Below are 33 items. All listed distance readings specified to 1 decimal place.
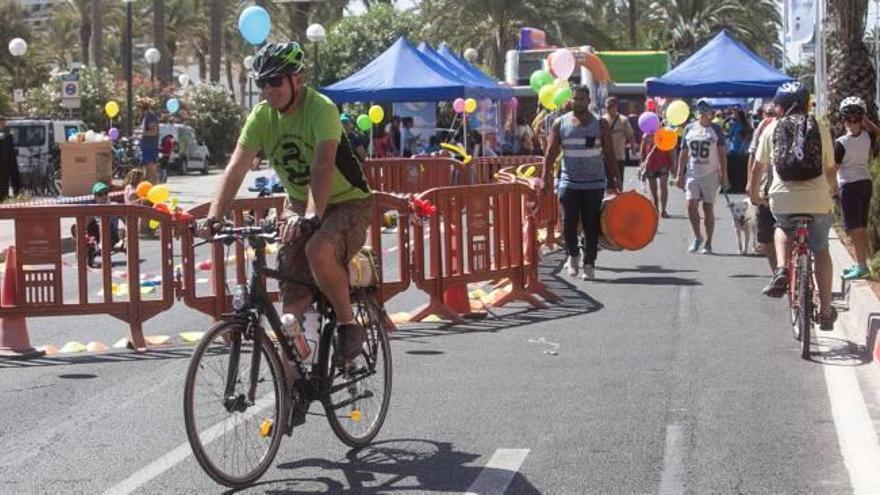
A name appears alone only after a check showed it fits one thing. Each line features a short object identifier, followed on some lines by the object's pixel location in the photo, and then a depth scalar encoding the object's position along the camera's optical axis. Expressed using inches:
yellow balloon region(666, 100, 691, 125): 827.4
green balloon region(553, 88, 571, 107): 847.1
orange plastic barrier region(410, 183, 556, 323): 464.4
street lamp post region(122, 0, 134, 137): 1369.3
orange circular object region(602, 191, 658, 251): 568.1
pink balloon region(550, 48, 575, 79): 1006.4
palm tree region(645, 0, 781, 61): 2415.1
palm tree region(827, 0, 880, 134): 1069.1
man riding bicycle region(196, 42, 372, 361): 253.0
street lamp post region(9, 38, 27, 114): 1645.1
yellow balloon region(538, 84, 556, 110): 876.6
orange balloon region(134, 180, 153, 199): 518.3
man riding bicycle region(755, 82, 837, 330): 383.6
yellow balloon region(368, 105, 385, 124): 1156.5
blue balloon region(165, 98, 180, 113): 1694.1
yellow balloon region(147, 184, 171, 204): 482.5
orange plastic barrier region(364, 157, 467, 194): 925.2
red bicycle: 372.8
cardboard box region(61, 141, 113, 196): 1185.4
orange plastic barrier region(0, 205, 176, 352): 414.9
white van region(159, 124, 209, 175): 1731.1
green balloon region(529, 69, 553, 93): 1029.8
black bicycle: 233.9
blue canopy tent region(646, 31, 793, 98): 1023.0
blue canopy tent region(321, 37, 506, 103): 1037.2
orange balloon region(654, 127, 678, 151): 748.6
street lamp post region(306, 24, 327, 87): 1509.6
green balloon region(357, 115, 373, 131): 1194.0
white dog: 660.7
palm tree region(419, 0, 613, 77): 2053.4
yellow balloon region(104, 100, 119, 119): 1299.2
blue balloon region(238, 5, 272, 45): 874.1
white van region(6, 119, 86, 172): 1307.8
